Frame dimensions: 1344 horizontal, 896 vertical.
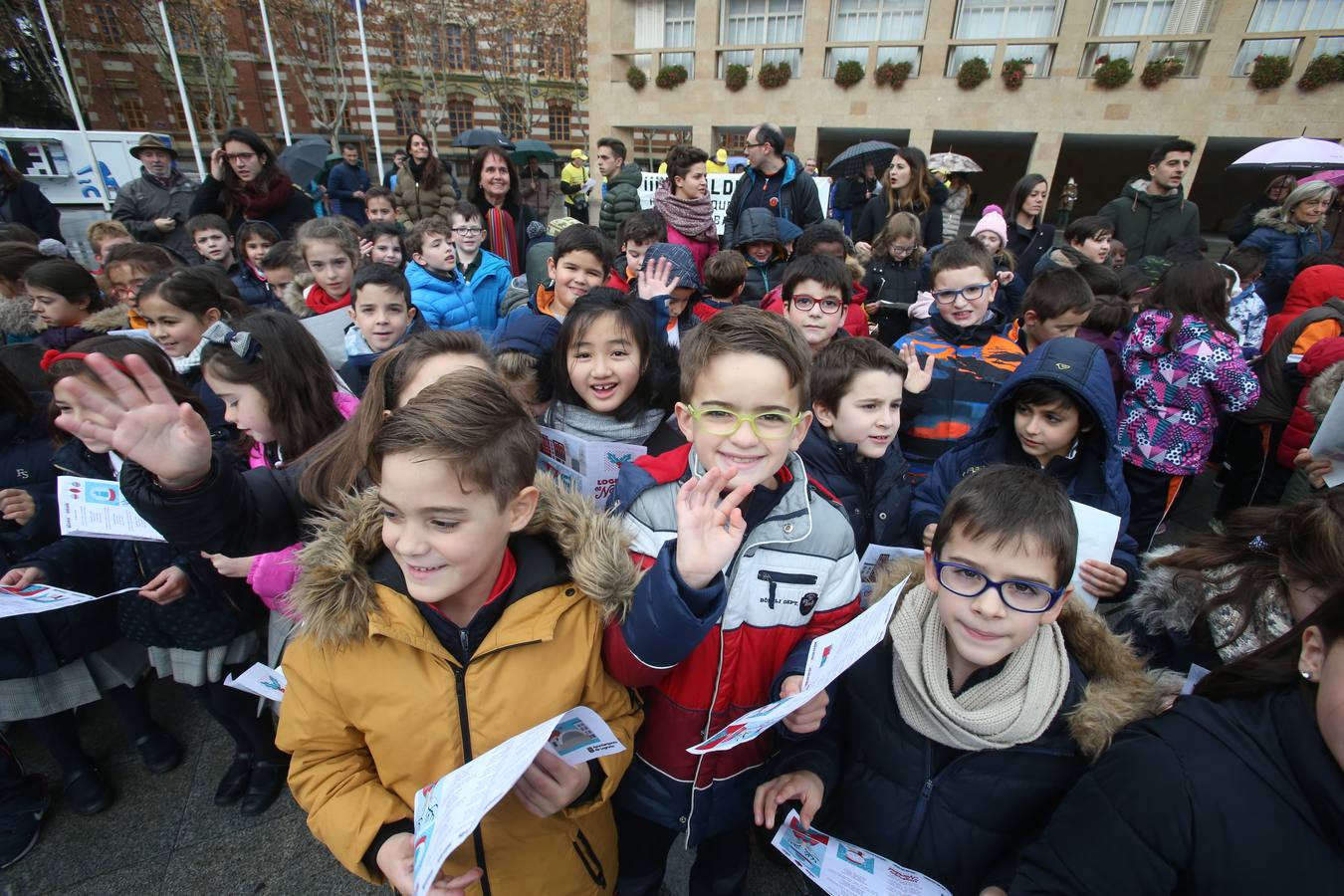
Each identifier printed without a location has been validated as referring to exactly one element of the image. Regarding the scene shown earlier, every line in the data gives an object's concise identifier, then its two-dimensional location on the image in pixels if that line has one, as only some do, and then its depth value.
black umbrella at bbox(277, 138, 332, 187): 9.27
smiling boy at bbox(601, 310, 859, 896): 1.51
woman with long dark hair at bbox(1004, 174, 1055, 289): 5.55
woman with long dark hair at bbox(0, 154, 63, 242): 5.75
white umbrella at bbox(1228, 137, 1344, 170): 6.83
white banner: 7.26
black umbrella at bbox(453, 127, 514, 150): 13.00
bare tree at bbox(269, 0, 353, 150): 23.62
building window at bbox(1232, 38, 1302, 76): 14.45
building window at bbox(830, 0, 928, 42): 17.95
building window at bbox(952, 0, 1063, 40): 16.61
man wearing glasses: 5.46
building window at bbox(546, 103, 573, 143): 34.30
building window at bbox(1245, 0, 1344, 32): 14.20
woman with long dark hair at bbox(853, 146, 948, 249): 5.64
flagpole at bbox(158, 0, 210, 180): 9.98
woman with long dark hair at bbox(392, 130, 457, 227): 6.58
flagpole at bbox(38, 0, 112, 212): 9.61
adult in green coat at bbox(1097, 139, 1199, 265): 5.73
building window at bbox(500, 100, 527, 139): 32.49
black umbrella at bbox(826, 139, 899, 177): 7.58
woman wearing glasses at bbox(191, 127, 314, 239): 4.79
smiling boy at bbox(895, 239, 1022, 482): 2.74
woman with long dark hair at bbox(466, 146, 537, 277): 5.24
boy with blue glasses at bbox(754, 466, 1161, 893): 1.33
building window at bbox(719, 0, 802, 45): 19.27
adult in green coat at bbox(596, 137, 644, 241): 6.99
